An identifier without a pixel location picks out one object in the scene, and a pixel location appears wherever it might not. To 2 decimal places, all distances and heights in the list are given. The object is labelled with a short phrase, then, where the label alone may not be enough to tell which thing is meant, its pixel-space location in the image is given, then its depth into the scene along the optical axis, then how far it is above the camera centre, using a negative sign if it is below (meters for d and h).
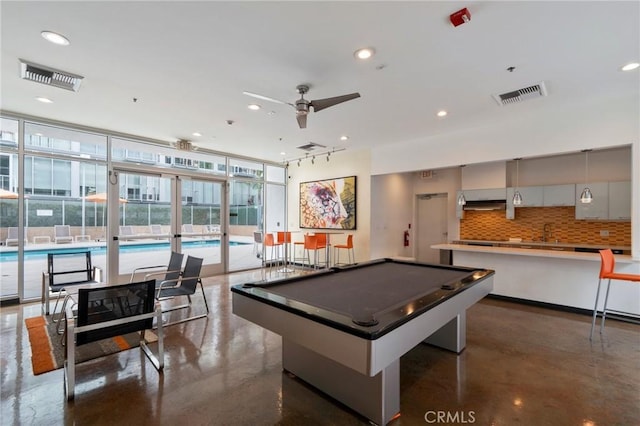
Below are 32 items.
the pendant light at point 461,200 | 6.08 +0.28
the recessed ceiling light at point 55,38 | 2.59 +1.63
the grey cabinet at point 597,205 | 4.67 +0.13
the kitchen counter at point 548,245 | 4.79 -0.61
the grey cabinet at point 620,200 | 4.48 +0.21
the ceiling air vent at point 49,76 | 3.12 +1.59
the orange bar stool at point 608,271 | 3.28 -0.70
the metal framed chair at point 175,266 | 4.45 -0.85
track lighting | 7.12 +1.56
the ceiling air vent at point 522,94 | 3.62 +1.59
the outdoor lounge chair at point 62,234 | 5.09 -0.40
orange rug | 2.85 -1.51
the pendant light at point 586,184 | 4.27 +0.50
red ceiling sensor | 2.25 +1.60
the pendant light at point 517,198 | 5.11 +0.27
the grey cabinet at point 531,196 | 5.37 +0.33
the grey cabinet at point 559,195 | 5.05 +0.33
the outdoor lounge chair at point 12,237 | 4.61 -0.41
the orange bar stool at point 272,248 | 7.19 -1.03
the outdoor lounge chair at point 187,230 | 6.54 -0.41
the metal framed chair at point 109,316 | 2.32 -0.94
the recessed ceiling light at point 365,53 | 2.80 +1.61
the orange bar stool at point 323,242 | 6.99 -0.73
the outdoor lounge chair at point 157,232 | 6.10 -0.43
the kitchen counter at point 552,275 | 4.00 -1.00
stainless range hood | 5.75 +0.17
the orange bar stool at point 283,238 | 7.29 -0.66
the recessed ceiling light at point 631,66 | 3.10 +1.63
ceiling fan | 3.12 +1.26
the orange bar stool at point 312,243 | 6.72 -0.73
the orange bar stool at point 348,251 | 6.83 -1.00
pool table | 1.57 -0.70
